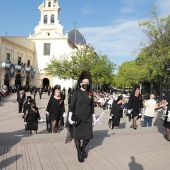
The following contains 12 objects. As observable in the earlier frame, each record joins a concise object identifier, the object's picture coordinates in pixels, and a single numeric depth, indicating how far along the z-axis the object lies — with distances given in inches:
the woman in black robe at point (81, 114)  162.1
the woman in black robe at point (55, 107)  238.6
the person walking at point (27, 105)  283.0
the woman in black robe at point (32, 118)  261.8
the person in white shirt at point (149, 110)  302.0
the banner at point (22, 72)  1362.6
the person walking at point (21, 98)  530.4
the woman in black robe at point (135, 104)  284.0
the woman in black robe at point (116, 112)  297.6
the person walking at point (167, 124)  221.1
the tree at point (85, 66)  1134.3
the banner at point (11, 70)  1248.5
